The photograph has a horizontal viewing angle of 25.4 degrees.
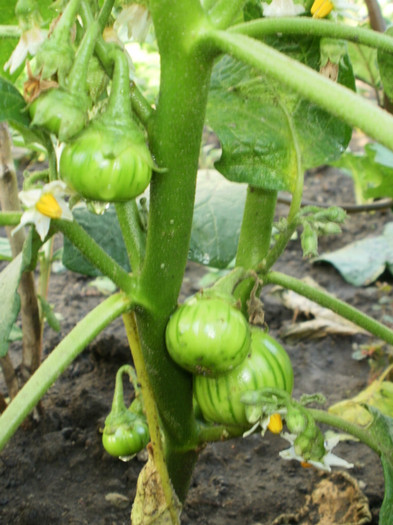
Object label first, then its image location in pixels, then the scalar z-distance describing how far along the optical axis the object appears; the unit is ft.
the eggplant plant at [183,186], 1.01
